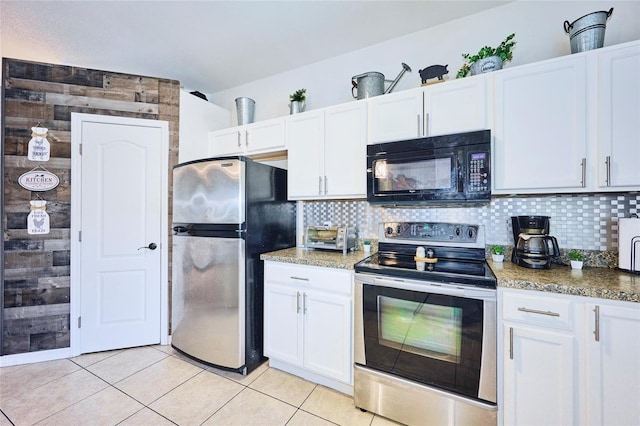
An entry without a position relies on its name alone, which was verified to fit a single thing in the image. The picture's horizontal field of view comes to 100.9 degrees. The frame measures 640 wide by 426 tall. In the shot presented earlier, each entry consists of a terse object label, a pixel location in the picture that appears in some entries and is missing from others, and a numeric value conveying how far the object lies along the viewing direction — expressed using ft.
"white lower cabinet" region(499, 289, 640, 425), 3.90
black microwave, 5.42
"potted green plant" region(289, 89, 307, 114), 8.27
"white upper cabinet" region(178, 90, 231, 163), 9.21
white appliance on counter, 4.71
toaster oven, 7.36
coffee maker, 5.25
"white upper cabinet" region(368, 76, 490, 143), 5.66
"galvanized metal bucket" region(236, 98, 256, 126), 9.34
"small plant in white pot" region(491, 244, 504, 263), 6.01
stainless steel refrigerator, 6.81
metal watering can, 7.05
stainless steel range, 4.64
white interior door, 8.13
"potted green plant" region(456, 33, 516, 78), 5.74
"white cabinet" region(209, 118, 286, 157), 8.20
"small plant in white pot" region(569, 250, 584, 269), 5.23
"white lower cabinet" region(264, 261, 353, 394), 6.01
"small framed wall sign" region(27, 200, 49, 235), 7.75
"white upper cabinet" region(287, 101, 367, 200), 6.89
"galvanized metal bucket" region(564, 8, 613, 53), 4.96
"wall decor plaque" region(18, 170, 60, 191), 7.69
